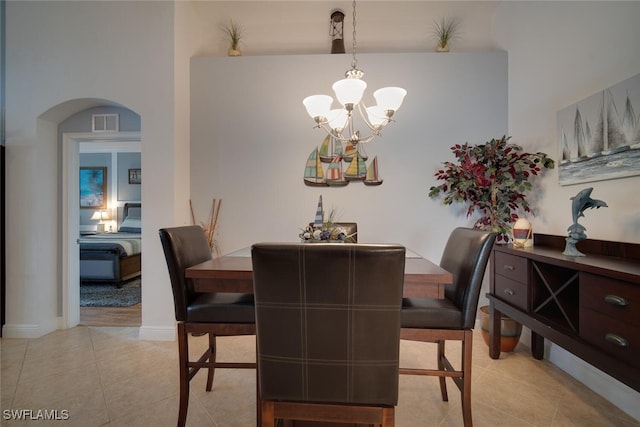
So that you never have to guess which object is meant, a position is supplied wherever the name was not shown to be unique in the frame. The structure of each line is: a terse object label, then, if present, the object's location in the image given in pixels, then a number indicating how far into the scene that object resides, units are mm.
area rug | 3449
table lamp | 6113
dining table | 1263
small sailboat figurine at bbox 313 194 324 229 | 1794
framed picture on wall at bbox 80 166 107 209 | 6305
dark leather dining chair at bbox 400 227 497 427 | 1383
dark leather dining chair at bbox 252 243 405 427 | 860
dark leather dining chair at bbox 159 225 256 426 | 1434
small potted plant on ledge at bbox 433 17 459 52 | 2967
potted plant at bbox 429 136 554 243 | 2293
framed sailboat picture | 1568
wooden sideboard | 1162
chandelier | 1803
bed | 4004
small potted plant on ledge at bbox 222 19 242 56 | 3006
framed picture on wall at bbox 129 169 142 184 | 6352
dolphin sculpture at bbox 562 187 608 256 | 1595
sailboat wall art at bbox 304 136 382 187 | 2773
